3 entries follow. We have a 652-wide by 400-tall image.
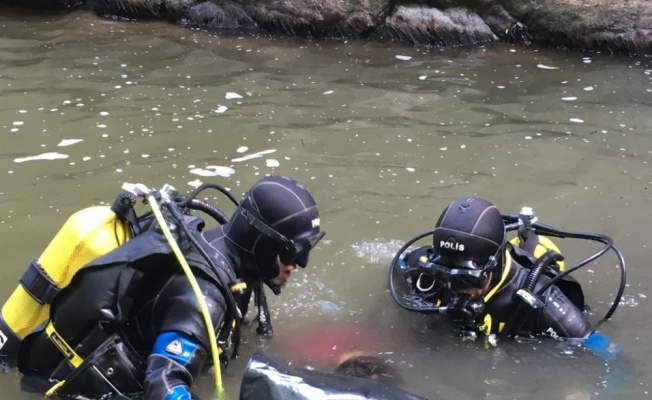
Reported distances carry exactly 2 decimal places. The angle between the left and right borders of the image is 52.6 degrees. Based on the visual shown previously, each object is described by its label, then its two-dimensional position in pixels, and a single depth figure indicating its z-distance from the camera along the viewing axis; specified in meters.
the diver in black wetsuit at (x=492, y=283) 3.23
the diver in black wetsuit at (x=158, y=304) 2.54
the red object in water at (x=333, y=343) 3.44
